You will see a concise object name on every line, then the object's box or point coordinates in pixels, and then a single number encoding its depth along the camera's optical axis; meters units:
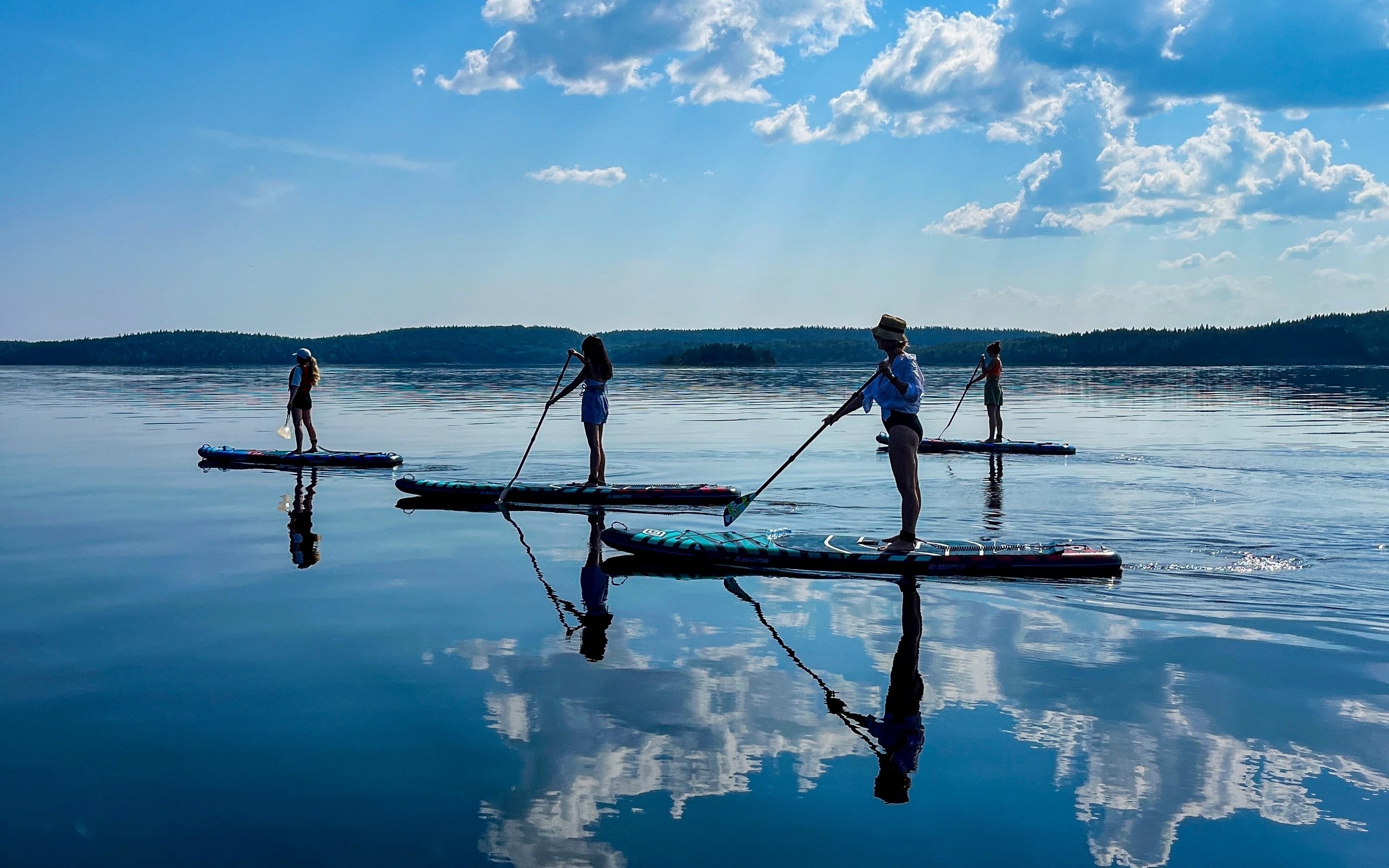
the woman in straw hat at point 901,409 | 11.63
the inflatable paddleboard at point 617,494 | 16.28
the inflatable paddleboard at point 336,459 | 21.50
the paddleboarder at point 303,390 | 21.77
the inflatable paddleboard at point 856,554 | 11.14
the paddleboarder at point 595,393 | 16.83
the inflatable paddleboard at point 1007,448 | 24.59
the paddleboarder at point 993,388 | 25.92
